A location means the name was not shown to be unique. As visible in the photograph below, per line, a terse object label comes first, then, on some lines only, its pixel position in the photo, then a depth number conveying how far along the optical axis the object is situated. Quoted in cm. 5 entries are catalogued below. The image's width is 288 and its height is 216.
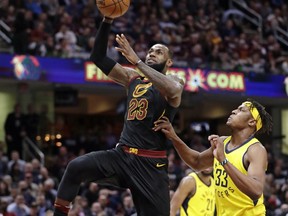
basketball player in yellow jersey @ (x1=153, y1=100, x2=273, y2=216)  1027
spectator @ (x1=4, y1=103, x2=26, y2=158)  2596
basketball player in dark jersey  1103
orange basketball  1099
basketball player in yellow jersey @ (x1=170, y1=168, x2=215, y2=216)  1500
